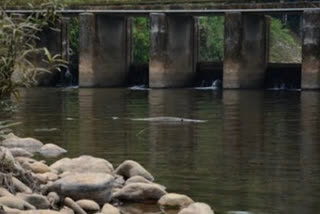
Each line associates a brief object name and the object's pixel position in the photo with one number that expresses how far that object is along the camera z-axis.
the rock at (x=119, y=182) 17.06
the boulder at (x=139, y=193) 16.11
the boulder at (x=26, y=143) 22.58
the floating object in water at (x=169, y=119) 32.03
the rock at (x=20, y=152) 20.17
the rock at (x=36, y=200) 14.35
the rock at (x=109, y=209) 14.70
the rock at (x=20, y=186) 14.95
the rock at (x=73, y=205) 14.64
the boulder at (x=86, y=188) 15.25
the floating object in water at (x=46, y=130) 28.70
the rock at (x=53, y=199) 14.93
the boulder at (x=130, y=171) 17.97
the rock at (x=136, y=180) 17.14
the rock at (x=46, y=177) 16.41
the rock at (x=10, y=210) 13.08
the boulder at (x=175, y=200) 15.76
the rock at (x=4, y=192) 14.10
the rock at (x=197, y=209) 14.38
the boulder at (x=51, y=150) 22.19
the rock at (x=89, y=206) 14.95
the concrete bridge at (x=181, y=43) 52.81
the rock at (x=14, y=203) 13.60
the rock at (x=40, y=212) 13.25
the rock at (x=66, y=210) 14.44
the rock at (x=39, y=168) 17.47
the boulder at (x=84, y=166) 17.79
